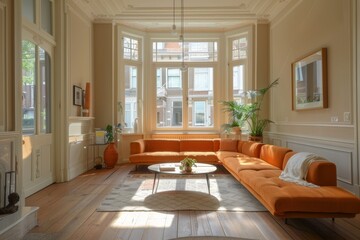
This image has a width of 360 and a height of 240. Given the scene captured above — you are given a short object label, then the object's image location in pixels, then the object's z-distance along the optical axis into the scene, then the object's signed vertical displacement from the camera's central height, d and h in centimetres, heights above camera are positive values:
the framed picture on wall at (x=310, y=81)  442 +64
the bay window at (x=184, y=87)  775 +87
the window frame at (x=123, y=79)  723 +105
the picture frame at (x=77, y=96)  579 +50
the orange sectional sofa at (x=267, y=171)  277 -73
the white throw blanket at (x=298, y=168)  352 -61
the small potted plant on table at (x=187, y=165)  440 -69
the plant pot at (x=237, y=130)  675 -24
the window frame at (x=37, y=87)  452 +53
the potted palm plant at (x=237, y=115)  667 +11
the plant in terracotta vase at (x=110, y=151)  656 -71
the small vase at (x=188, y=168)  438 -74
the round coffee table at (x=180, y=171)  432 -77
